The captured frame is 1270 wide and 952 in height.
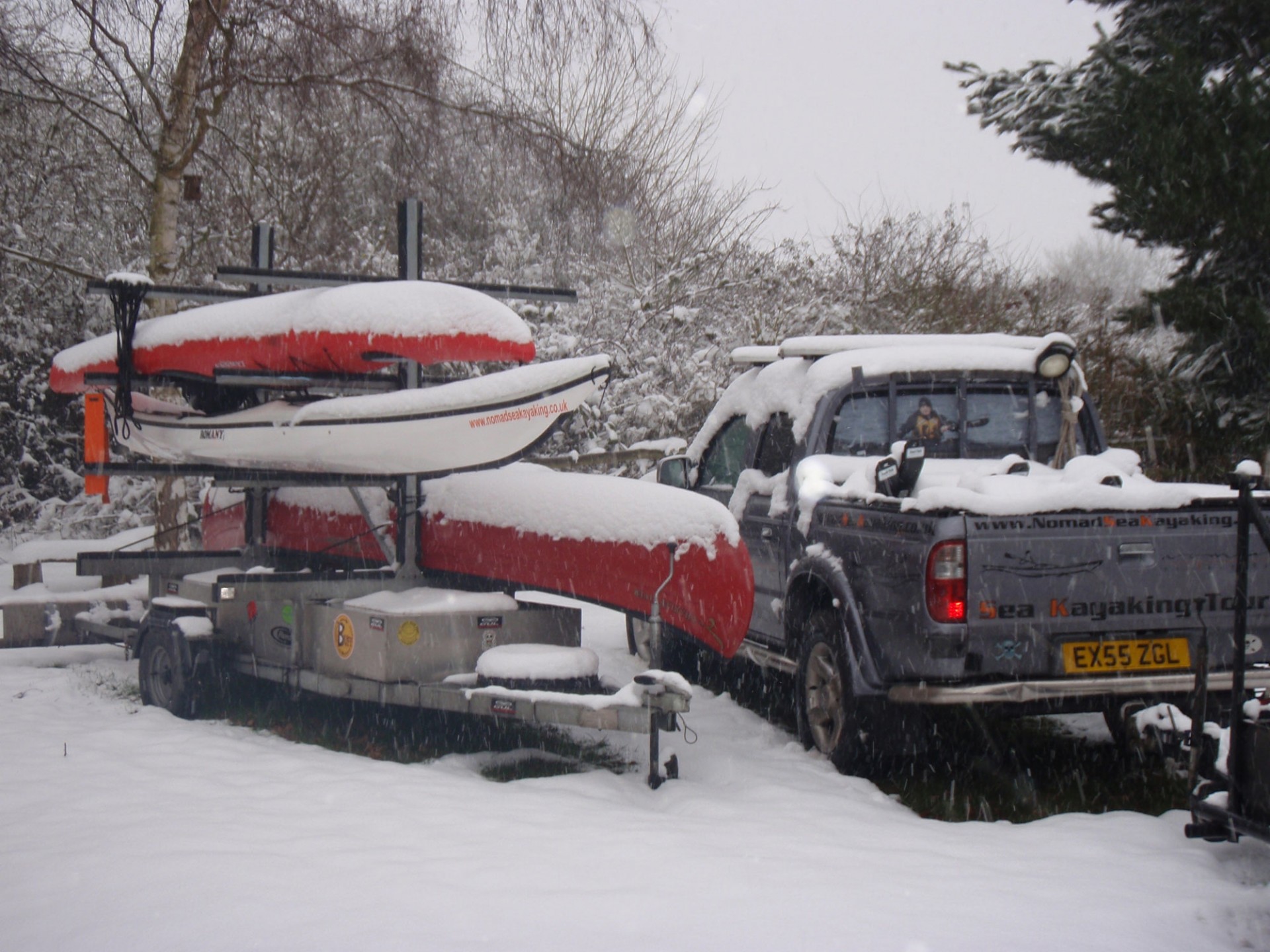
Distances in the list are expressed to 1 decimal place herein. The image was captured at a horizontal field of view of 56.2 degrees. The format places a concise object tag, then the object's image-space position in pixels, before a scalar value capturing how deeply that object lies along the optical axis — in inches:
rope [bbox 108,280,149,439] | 301.1
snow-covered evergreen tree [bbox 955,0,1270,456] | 459.5
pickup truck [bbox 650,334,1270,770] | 194.5
